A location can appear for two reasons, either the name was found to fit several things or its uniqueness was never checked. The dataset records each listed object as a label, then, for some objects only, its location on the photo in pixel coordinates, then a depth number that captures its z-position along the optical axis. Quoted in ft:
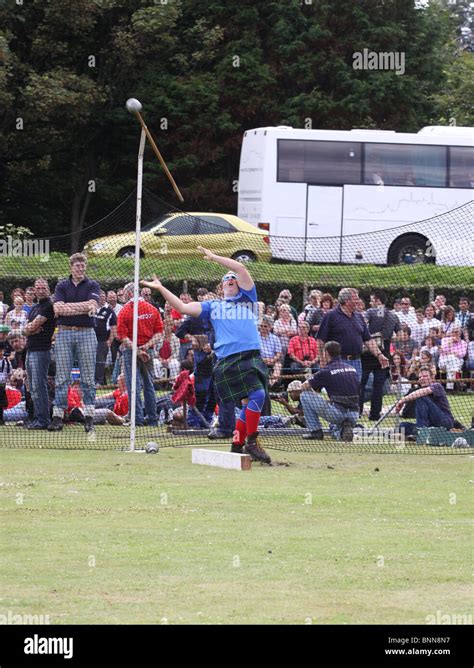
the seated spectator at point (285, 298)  66.90
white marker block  42.06
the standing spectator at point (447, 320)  66.13
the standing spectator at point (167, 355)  64.39
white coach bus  111.24
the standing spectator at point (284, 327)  63.48
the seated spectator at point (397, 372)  62.92
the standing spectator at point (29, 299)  66.70
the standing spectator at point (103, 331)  67.36
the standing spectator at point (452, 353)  64.82
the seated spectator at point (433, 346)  62.67
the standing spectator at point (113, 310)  69.31
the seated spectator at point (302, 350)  61.98
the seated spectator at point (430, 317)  67.88
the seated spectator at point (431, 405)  52.29
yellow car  80.69
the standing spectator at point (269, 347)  61.77
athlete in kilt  42.39
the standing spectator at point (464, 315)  69.31
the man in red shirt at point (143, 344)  54.24
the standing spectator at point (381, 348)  59.82
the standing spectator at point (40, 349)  52.70
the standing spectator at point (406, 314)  69.86
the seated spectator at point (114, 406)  56.75
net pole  45.88
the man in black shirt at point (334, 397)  51.06
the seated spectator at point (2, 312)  65.13
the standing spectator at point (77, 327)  52.13
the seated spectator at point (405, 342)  65.36
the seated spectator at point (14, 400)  57.00
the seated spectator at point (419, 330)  66.93
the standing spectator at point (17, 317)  63.16
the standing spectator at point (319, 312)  65.62
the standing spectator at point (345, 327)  54.49
